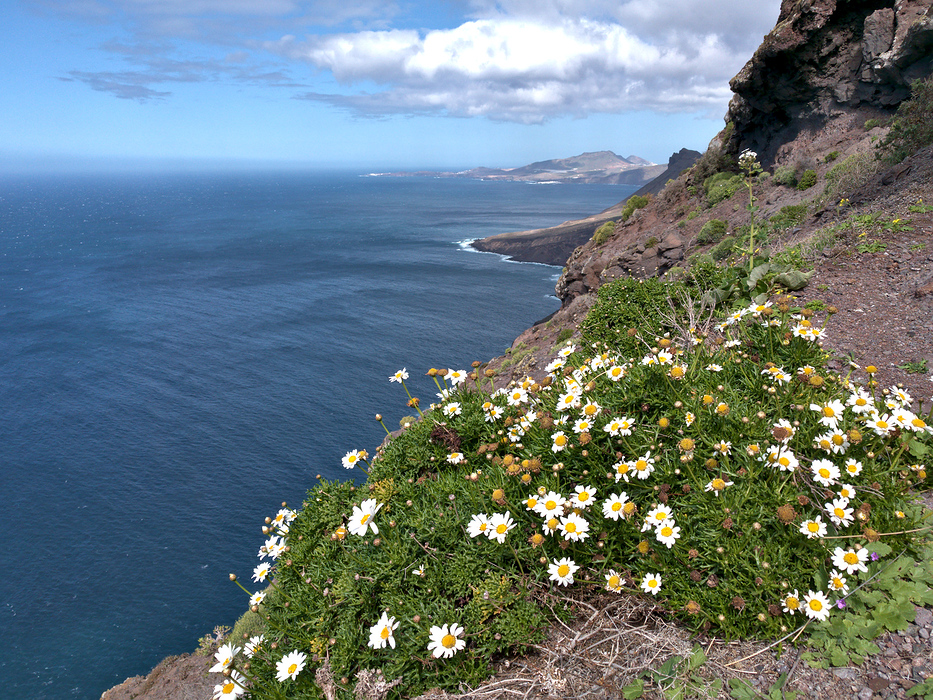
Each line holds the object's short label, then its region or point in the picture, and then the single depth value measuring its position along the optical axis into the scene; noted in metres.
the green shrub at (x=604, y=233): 32.91
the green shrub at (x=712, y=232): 21.62
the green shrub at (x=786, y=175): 23.67
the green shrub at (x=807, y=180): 21.81
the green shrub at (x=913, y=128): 14.17
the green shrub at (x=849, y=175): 14.70
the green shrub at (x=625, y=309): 7.40
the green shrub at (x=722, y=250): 17.03
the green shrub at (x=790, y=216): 16.02
